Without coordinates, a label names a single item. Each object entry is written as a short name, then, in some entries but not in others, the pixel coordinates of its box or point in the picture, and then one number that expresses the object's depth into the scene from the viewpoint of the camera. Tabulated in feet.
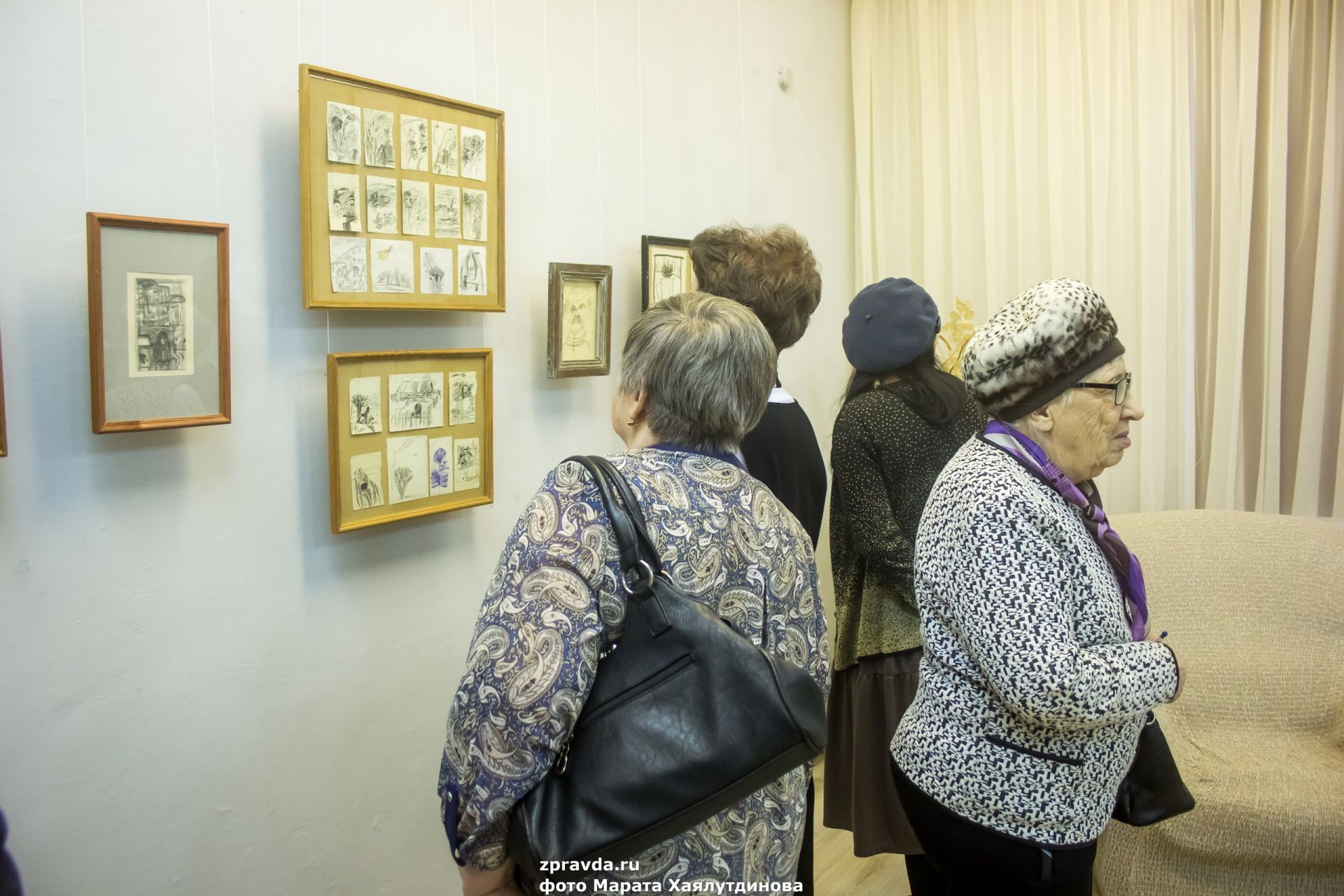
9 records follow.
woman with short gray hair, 3.54
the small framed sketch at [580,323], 7.81
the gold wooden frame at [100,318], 4.90
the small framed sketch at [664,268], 8.69
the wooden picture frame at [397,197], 5.92
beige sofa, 7.32
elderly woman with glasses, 4.16
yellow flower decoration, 10.42
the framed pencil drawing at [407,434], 6.25
